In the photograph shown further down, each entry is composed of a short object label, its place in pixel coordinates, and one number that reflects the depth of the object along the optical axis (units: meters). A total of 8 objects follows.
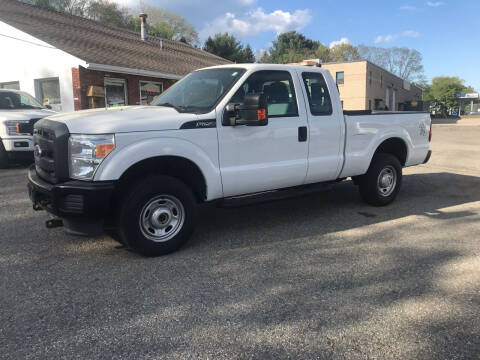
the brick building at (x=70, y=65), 14.60
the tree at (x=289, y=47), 69.28
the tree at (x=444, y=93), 89.12
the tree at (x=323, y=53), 71.38
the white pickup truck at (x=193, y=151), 3.78
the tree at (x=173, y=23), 55.53
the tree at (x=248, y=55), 44.61
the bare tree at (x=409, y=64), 90.12
